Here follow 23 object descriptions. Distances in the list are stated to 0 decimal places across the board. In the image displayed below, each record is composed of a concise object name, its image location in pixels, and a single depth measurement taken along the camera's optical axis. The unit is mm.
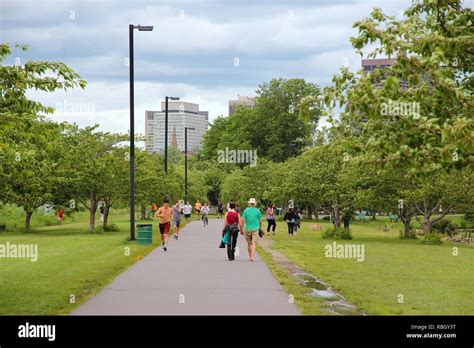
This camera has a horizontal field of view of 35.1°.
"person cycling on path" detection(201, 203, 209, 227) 48406
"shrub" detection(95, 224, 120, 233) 43612
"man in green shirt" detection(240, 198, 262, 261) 20797
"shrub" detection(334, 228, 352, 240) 38062
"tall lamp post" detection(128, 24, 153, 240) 29567
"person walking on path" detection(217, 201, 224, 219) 73269
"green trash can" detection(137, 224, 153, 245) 28016
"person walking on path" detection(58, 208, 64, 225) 54162
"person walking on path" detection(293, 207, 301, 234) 42262
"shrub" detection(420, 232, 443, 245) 35812
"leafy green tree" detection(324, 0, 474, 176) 8016
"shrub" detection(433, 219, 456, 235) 53062
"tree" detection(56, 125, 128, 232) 41125
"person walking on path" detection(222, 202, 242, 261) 21047
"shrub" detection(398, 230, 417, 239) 41250
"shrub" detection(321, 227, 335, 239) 38606
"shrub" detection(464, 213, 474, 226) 48766
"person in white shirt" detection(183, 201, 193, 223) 50625
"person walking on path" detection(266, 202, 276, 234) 39844
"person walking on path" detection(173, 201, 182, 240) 32781
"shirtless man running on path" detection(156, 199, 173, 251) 24312
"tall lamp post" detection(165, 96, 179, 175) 46100
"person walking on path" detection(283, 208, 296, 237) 40875
